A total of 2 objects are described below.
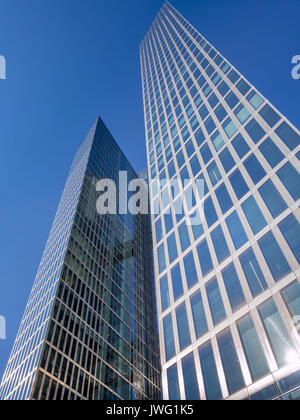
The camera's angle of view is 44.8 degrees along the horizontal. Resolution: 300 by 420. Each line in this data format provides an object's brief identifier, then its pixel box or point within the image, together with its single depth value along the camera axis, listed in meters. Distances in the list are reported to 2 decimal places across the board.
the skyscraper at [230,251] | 21.30
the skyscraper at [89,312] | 55.62
